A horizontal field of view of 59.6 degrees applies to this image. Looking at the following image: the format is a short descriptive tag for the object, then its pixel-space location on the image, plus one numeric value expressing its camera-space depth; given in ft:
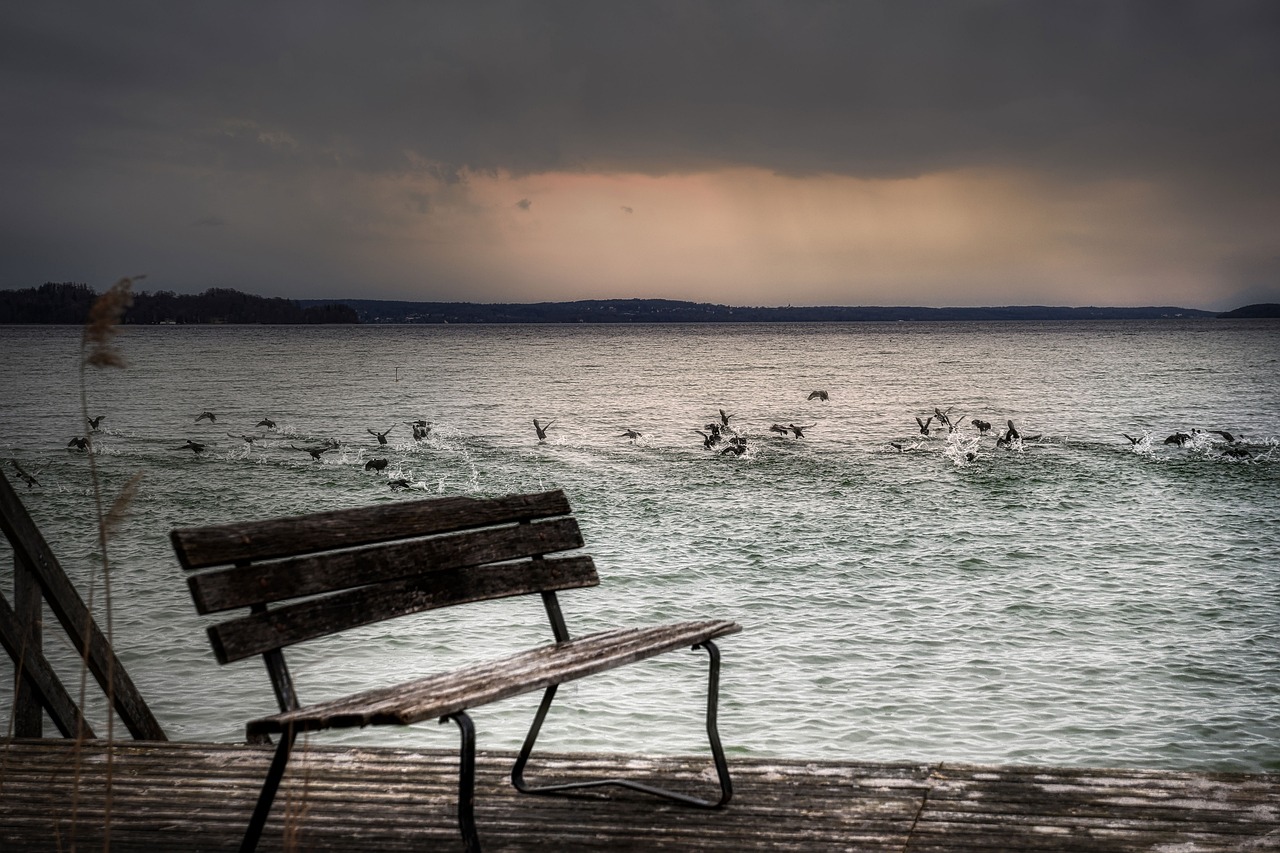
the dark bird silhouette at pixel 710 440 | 81.66
